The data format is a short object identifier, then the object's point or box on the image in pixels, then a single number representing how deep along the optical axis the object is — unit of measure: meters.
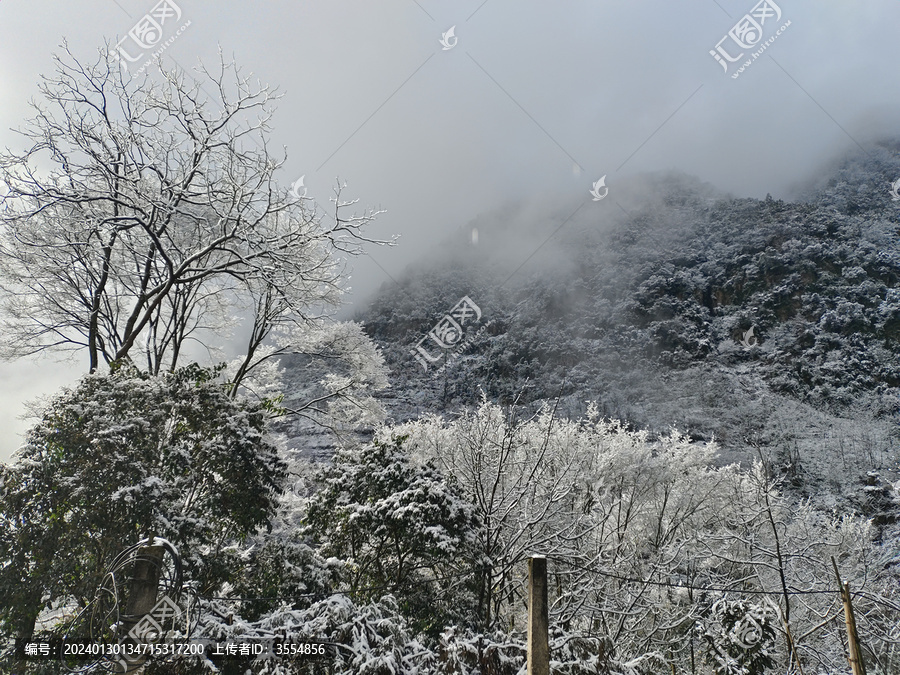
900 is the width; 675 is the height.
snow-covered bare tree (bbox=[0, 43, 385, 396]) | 8.75
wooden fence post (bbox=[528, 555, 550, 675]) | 4.36
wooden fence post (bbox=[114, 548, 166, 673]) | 4.12
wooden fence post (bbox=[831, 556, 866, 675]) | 4.54
